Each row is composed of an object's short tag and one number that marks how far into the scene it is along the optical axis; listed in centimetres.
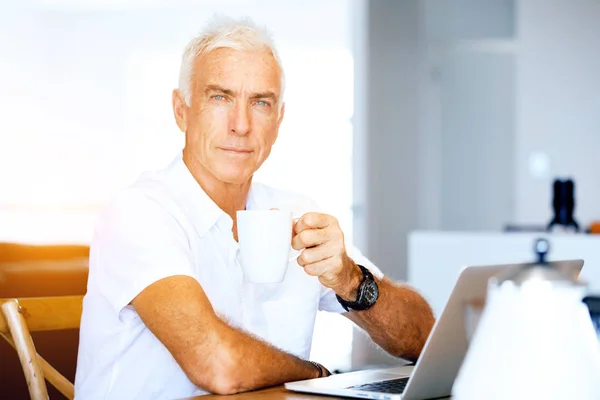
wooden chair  189
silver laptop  158
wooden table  174
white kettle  126
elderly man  188
